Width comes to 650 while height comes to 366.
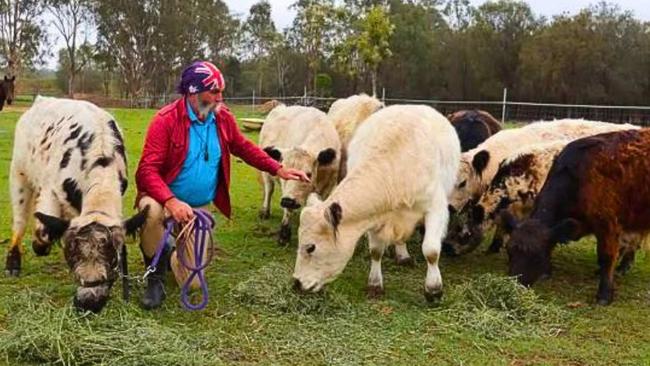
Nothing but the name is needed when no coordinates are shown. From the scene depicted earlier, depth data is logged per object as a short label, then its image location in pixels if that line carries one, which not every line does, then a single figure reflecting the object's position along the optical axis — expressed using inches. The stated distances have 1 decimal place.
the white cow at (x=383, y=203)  205.8
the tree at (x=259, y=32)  2496.3
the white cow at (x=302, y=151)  272.7
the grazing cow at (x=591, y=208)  227.8
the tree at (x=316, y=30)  2089.1
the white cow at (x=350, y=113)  343.0
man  198.8
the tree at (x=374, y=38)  1664.6
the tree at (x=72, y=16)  2049.7
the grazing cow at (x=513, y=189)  272.5
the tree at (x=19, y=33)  2010.3
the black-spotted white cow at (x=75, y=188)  174.2
